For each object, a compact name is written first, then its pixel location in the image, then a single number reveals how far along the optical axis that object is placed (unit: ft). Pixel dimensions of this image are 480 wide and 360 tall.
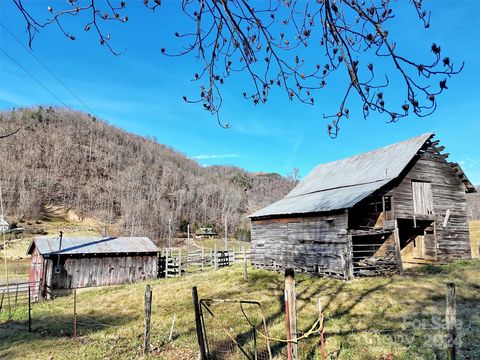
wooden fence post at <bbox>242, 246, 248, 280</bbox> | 70.69
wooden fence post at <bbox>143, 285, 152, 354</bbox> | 31.01
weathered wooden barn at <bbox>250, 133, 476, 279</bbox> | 63.10
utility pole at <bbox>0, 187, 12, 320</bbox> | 54.70
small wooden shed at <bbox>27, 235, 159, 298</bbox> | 83.46
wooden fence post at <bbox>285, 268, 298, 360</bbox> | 19.30
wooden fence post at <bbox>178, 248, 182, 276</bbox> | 96.78
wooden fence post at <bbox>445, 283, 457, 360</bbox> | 19.60
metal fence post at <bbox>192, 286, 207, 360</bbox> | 23.12
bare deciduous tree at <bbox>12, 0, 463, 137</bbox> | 8.80
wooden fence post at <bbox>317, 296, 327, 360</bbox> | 20.79
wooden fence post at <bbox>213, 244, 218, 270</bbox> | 103.74
